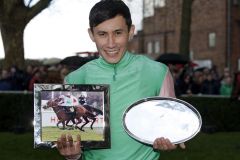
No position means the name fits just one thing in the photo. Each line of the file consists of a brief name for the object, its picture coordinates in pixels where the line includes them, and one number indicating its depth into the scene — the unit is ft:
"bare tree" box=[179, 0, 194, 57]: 50.44
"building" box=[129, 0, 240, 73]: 92.32
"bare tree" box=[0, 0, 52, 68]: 42.71
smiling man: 6.52
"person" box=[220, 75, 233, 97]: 36.51
